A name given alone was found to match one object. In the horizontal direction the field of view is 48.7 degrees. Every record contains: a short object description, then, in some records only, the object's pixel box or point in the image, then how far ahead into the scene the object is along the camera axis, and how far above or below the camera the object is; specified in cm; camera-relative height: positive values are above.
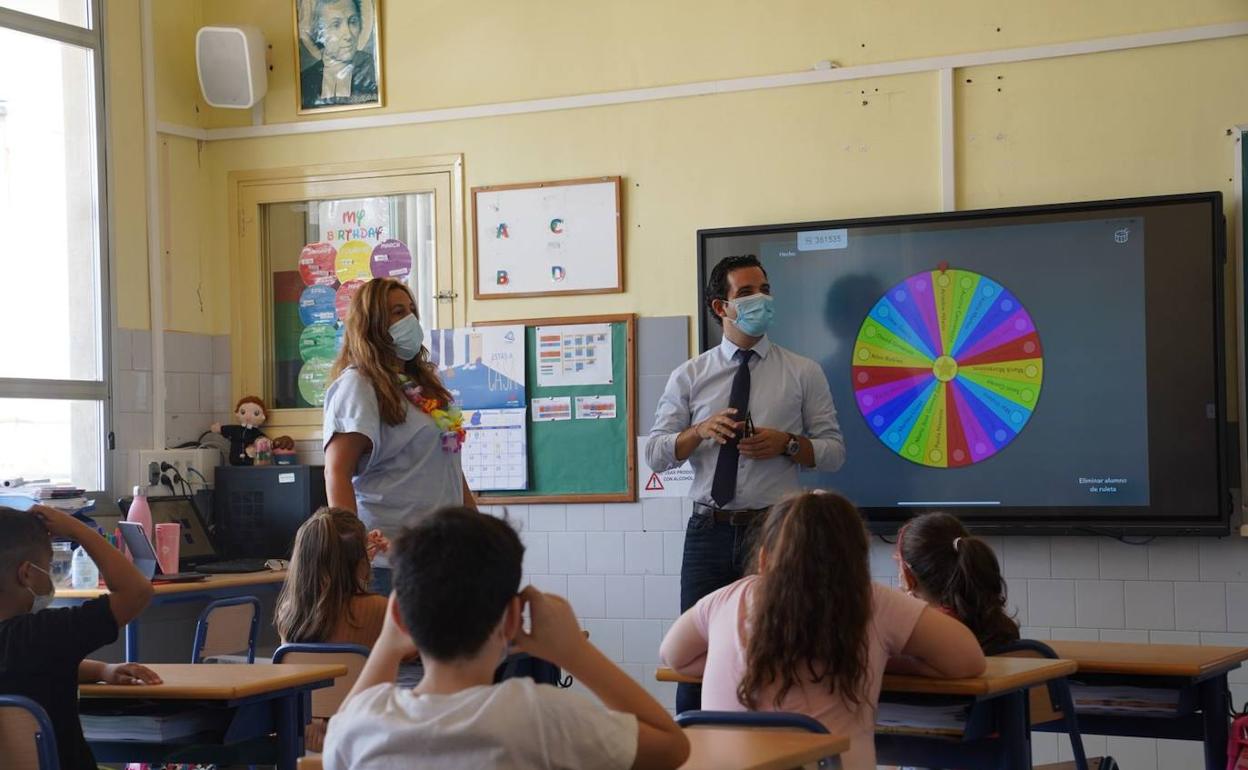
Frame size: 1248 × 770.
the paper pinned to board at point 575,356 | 551 +8
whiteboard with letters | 552 +55
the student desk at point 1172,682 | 308 -74
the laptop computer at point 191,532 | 541 -61
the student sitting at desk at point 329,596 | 337 -53
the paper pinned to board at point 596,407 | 550 -13
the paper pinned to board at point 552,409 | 556 -14
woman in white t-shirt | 374 -13
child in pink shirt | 249 -49
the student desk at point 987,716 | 257 -70
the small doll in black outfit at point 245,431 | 596 -22
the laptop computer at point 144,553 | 491 -61
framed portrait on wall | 593 +141
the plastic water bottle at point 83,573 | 498 -68
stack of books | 476 -39
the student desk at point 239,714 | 287 -72
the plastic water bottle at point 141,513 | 521 -49
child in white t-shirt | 171 -41
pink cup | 514 -61
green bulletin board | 546 -29
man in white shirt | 411 -17
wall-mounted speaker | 596 +137
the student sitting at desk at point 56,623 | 273 -48
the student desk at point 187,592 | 475 -73
